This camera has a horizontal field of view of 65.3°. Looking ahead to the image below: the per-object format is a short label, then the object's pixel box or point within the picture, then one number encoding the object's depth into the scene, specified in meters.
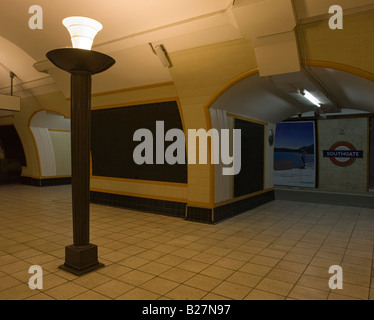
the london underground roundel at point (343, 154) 9.63
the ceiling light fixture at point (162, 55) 5.49
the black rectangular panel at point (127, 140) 6.93
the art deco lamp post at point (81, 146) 3.50
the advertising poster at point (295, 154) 10.43
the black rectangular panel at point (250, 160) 7.33
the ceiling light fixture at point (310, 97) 6.77
